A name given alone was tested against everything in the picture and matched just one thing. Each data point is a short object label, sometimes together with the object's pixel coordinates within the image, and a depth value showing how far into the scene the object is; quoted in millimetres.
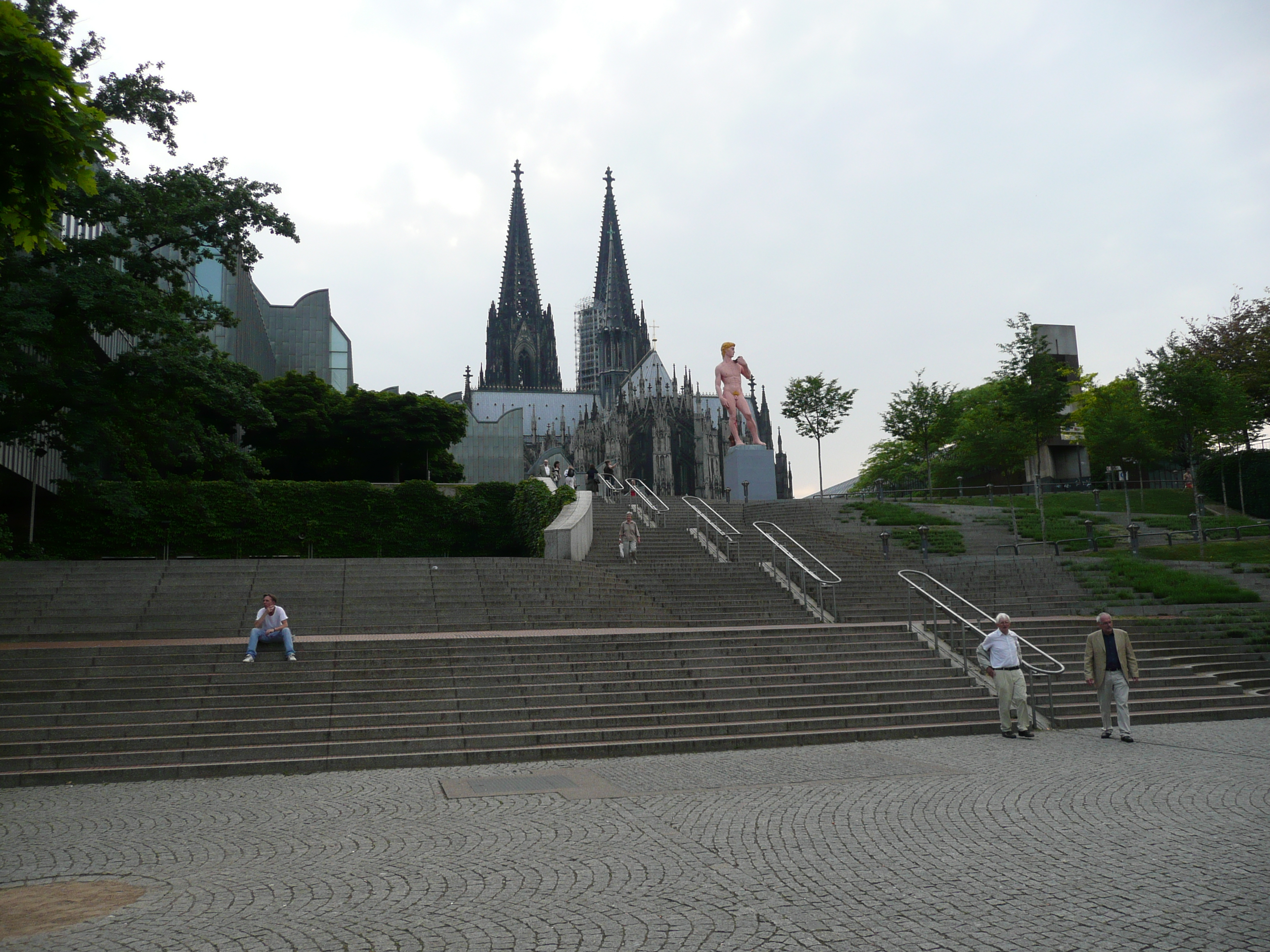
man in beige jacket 10516
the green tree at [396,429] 35094
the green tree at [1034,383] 25062
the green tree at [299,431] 33688
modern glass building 42969
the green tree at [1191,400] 27516
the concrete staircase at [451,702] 9812
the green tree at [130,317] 14672
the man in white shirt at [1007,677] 10836
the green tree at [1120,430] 34812
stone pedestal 33312
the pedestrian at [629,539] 20906
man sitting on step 12109
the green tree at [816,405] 43594
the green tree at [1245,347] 35250
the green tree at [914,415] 39812
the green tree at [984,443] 41562
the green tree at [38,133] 4965
